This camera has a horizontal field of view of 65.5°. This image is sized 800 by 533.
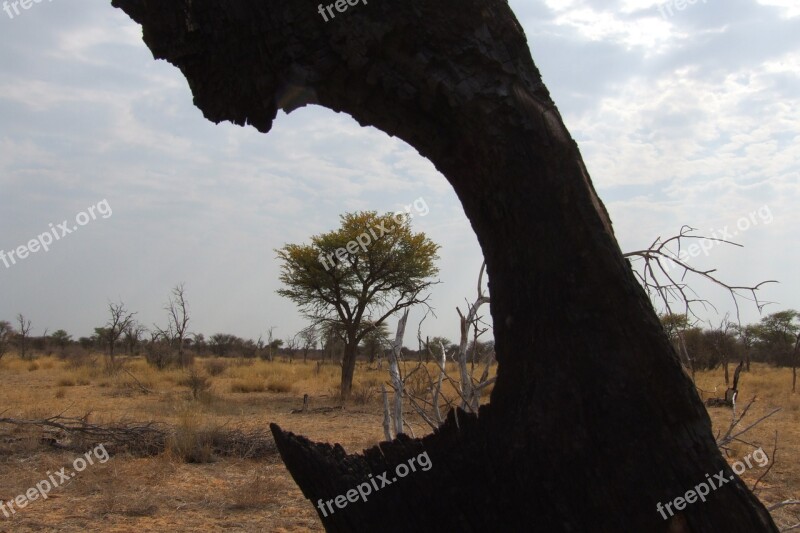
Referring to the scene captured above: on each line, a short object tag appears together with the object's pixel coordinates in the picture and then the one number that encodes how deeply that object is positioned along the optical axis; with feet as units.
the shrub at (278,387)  63.77
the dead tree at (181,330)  75.36
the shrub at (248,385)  62.85
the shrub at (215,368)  80.59
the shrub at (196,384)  52.26
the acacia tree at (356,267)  57.93
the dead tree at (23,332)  103.81
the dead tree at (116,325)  88.37
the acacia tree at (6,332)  115.57
